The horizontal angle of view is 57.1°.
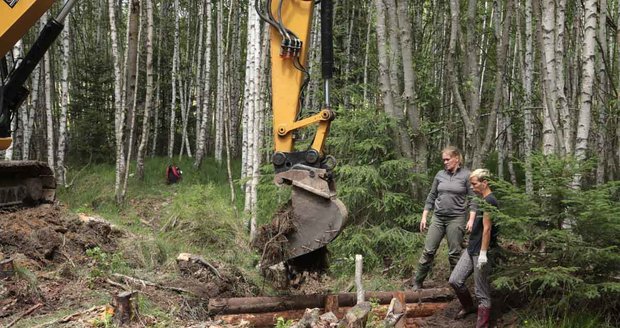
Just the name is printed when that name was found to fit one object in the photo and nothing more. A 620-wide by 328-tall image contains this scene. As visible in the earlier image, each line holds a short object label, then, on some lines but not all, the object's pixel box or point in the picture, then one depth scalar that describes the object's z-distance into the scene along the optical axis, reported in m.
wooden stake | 5.83
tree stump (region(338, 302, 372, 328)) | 4.43
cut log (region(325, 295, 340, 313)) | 5.82
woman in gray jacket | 6.56
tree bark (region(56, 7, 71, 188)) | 12.73
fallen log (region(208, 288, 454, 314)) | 5.61
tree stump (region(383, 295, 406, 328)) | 4.80
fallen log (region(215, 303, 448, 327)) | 5.51
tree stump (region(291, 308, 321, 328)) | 4.40
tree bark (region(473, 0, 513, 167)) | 9.09
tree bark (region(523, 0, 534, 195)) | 11.24
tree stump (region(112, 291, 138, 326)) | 4.46
